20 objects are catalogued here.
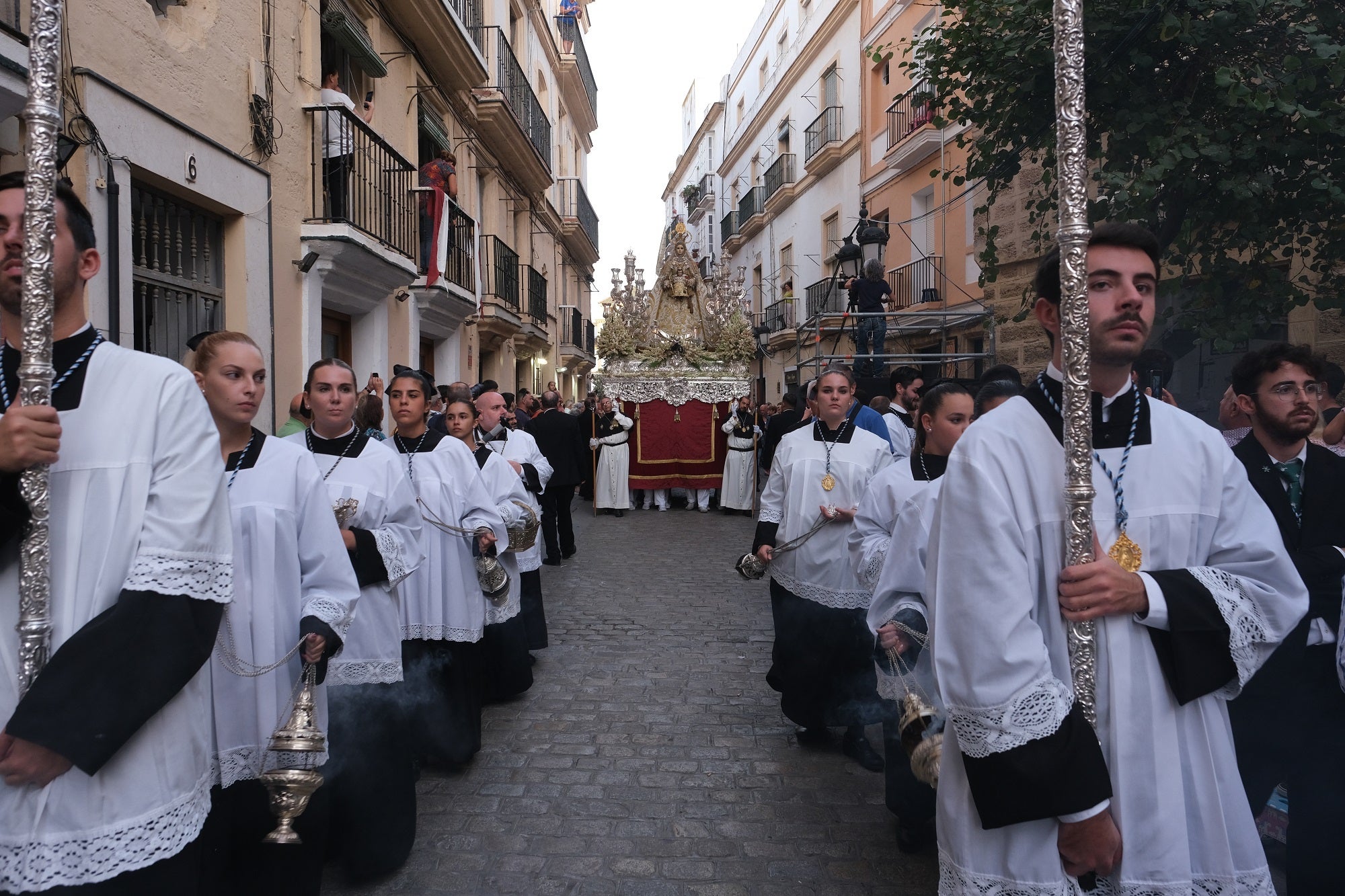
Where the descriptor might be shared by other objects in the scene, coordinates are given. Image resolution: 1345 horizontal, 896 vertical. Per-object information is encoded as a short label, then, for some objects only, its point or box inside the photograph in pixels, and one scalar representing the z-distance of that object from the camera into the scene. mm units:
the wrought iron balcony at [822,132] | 22844
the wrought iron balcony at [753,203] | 30219
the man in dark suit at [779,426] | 9789
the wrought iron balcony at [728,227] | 34219
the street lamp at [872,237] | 11398
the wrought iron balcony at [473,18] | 15148
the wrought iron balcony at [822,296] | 22109
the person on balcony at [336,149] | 9586
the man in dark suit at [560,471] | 10273
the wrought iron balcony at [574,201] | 27266
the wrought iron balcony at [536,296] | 21031
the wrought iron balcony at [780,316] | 27078
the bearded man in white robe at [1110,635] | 1805
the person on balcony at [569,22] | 25359
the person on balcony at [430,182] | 12469
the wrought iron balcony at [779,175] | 26969
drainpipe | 6105
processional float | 15914
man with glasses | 2871
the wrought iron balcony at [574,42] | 26109
